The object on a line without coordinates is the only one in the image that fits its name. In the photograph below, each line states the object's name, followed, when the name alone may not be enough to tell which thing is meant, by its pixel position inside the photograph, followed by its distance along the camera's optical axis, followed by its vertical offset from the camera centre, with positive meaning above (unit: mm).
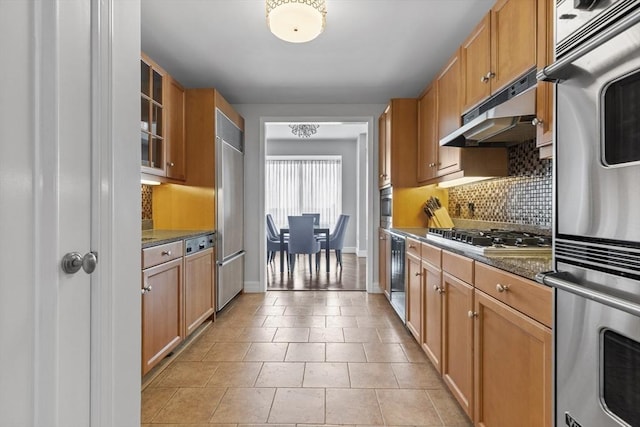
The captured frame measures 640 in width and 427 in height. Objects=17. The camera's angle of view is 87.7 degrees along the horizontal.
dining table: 5379 -480
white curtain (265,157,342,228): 8055 +577
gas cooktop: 1392 -145
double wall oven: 705 -1
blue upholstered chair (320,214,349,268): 5777 -428
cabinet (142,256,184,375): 1970 -653
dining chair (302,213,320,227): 7429 -174
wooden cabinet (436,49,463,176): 2404 +819
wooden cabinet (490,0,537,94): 1542 +873
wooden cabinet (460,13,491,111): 1955 +933
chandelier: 6231 +1577
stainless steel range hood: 1552 +481
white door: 683 -3
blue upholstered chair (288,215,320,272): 5129 -379
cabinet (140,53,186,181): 2521 +741
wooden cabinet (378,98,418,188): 3486 +746
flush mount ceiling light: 1973 +1171
